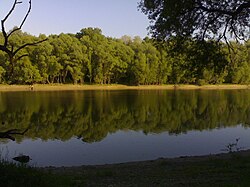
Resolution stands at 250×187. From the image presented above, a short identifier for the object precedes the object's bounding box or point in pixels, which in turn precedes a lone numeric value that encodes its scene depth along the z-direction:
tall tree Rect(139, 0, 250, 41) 10.48
